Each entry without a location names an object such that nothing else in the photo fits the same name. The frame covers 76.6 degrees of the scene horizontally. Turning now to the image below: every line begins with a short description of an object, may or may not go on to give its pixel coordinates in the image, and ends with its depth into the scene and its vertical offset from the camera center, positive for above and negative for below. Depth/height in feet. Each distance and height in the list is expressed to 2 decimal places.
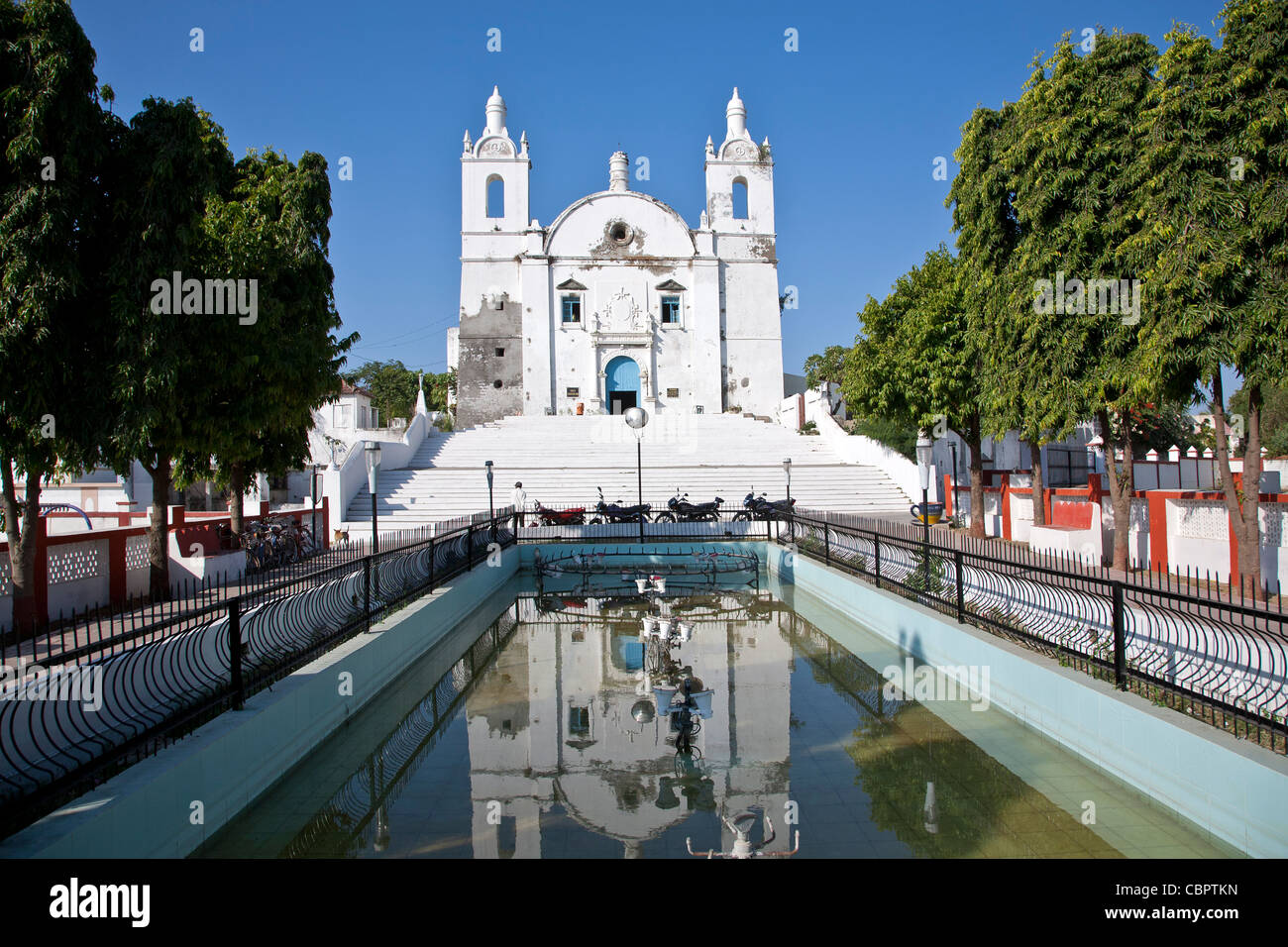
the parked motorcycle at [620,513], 65.62 -2.68
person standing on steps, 72.39 -1.48
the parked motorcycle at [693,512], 67.41 -2.74
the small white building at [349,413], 136.15 +12.16
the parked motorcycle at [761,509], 59.82 -2.45
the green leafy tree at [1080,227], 37.19 +11.63
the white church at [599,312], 135.13 +28.41
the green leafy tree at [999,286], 42.32 +10.79
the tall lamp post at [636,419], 55.67 +4.18
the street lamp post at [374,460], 39.29 +1.22
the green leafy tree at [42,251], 28.27 +8.43
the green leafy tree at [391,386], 204.95 +26.05
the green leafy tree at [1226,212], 30.37 +9.93
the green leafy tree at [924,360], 57.06 +8.40
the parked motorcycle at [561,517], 66.90 -2.98
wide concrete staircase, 80.84 +1.31
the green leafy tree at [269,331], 38.83 +8.36
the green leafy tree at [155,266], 31.42 +8.80
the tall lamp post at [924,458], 36.52 +0.81
